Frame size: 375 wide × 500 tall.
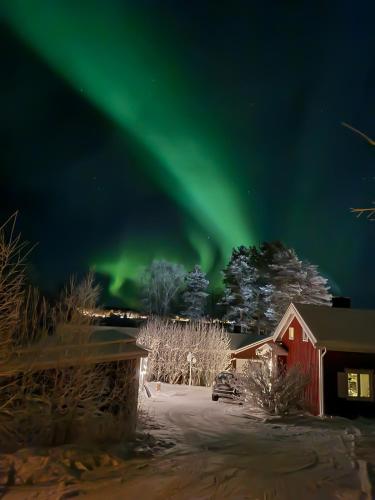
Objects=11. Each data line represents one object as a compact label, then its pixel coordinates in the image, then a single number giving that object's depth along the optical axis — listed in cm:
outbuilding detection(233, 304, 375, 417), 1916
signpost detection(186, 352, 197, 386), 3350
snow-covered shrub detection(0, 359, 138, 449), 965
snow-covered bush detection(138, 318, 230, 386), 3400
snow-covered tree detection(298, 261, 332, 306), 4291
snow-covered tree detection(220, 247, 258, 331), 4966
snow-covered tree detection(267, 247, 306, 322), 4350
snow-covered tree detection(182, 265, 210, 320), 5662
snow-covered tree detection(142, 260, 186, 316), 5822
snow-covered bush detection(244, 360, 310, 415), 1838
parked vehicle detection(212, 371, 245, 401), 2294
